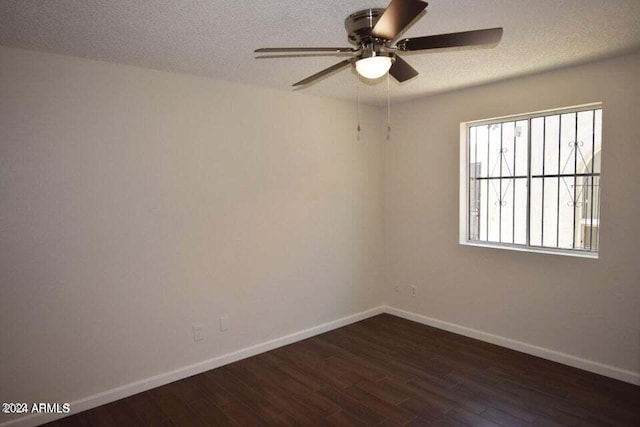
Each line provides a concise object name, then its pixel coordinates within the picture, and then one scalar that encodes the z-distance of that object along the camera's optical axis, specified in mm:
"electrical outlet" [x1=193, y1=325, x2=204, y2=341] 3191
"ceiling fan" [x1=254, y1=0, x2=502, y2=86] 1520
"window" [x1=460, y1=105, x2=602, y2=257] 3193
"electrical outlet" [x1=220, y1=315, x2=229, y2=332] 3348
